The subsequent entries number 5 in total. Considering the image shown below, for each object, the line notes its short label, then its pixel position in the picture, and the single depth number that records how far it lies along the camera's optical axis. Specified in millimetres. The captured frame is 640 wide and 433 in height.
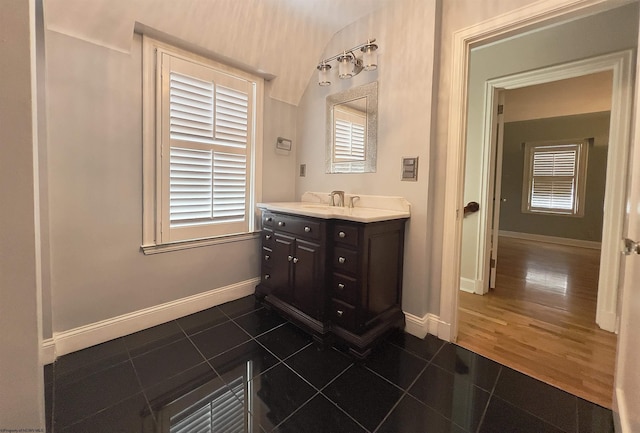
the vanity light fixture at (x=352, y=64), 1946
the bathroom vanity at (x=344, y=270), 1793
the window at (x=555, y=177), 5414
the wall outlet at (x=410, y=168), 2010
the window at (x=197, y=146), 2027
